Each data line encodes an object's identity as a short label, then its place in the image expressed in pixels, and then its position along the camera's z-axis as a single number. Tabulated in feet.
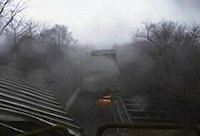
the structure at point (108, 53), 96.53
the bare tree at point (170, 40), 97.45
